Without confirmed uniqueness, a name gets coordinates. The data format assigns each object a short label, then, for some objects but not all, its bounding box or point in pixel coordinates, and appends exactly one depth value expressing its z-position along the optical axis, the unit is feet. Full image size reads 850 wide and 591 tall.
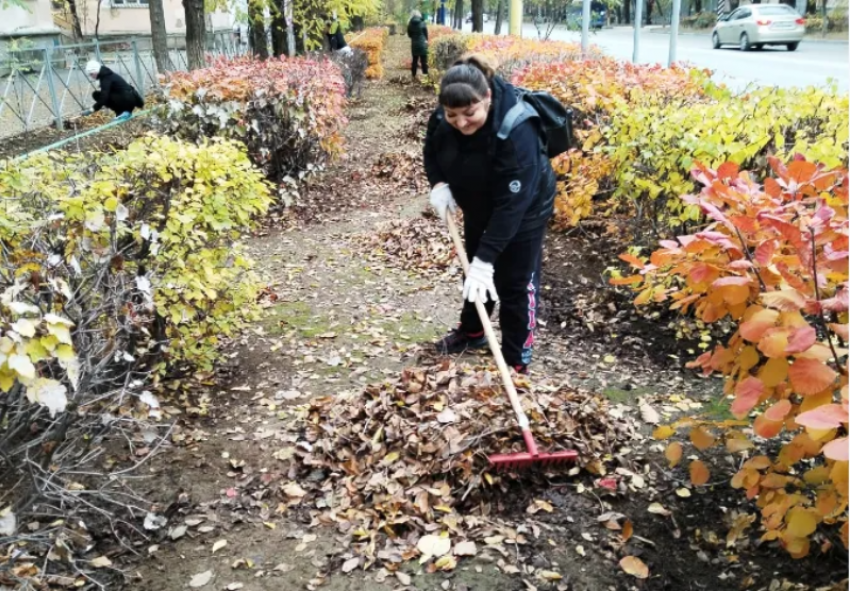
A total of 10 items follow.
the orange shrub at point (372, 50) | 67.59
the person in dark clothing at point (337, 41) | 55.81
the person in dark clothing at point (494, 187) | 10.38
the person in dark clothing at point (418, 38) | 59.62
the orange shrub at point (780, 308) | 5.47
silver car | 70.64
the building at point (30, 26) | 71.20
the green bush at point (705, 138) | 12.10
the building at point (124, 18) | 91.71
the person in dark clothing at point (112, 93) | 38.04
